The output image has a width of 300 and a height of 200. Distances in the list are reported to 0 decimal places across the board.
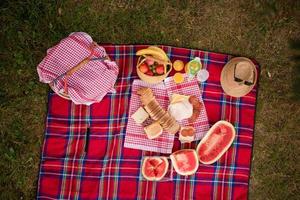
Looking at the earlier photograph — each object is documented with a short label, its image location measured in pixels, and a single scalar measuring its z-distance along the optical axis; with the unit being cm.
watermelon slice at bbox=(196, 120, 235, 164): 382
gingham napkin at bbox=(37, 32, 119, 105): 346
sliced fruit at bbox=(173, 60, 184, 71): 391
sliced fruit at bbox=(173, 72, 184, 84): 392
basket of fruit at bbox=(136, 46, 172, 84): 373
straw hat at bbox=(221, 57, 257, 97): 374
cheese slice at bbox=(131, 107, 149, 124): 384
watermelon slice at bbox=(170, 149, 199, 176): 379
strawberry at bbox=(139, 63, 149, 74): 374
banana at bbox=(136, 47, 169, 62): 370
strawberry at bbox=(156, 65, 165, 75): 374
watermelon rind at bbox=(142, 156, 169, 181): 379
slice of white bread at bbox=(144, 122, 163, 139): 380
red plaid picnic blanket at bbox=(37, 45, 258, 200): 387
